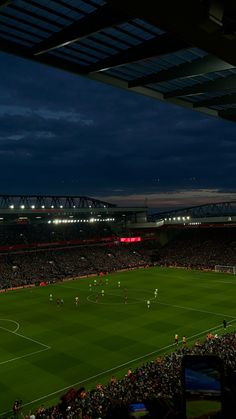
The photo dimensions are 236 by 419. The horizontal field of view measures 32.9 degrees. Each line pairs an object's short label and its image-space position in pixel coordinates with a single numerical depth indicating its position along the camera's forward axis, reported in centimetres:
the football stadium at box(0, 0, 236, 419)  761
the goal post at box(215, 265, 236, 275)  7499
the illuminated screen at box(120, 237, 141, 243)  9362
